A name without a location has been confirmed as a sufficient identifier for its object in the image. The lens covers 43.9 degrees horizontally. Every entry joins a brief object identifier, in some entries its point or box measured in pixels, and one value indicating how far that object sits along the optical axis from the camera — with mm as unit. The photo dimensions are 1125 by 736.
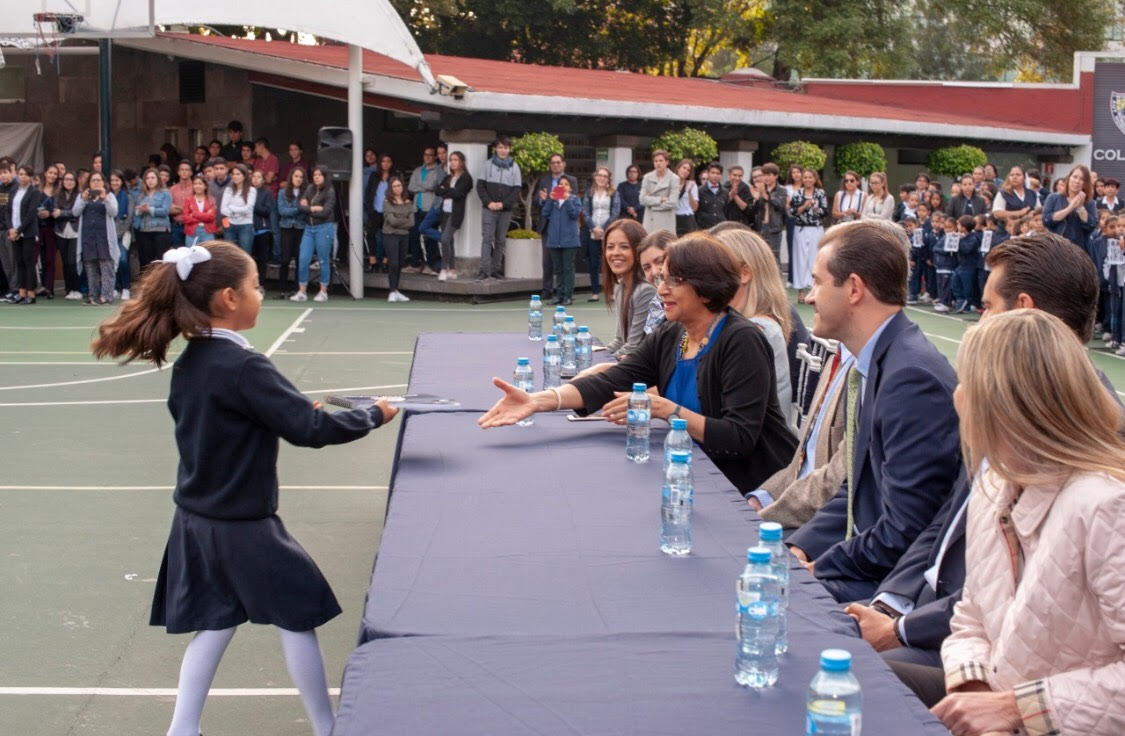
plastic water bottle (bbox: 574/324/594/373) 7418
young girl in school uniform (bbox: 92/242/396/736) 4082
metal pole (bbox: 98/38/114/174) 20094
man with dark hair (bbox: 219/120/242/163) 22250
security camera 19031
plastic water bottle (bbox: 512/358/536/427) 6438
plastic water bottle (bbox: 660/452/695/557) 3754
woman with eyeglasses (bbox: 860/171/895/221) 20588
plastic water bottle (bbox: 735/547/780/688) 2807
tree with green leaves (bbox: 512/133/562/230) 19844
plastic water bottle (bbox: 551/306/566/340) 7789
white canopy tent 19000
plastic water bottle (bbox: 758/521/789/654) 2996
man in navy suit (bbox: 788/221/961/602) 3965
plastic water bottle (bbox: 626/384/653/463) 4914
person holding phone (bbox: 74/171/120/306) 18453
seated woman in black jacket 5246
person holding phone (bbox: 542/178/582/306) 19188
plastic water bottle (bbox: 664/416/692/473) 4473
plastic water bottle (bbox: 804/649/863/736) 2395
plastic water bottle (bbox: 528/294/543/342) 8391
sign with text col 32469
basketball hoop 19141
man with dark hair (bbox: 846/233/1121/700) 3643
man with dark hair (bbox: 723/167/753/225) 20906
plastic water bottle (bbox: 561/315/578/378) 7113
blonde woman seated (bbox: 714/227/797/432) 6125
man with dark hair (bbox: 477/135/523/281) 19547
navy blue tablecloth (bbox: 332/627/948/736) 2609
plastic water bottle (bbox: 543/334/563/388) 6555
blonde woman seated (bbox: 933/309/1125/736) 2861
